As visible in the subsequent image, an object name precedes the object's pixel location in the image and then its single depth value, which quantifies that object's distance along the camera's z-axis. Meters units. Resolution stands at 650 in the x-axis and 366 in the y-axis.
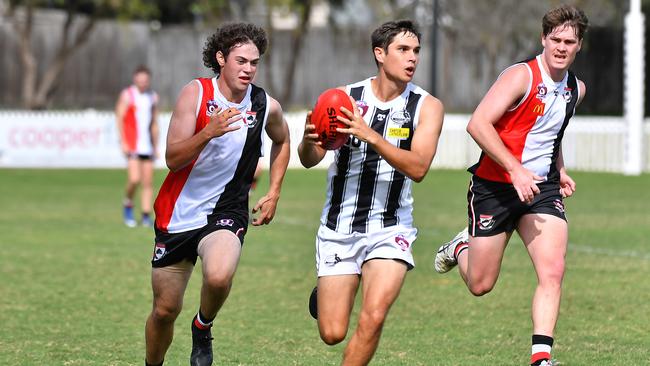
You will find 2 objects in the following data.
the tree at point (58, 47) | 75.58
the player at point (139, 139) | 34.75
